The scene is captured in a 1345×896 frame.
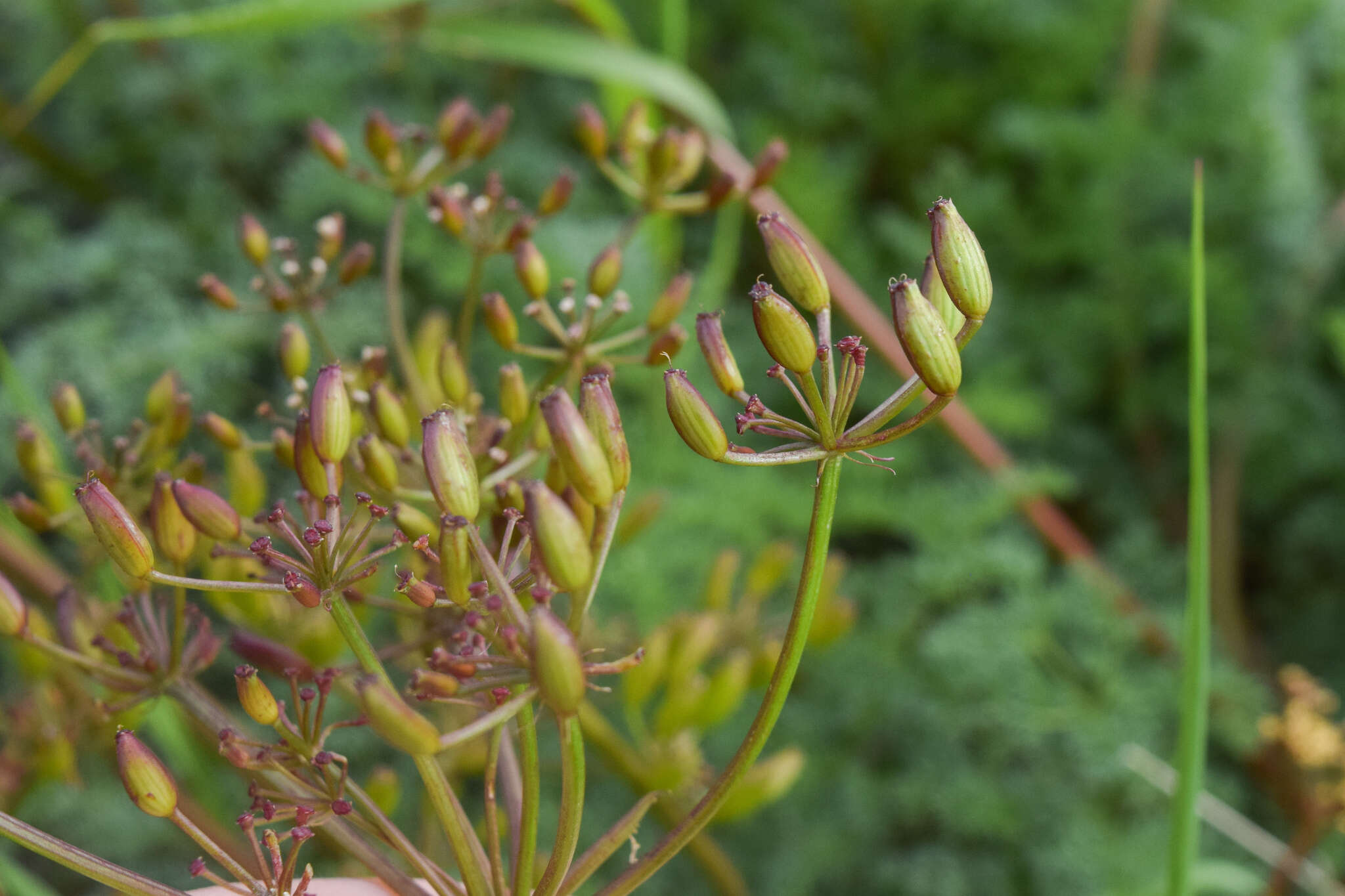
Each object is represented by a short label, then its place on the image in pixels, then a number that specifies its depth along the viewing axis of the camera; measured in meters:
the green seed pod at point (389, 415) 0.26
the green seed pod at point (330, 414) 0.24
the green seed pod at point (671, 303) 0.28
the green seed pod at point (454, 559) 0.23
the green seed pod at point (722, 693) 0.31
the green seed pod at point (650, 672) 0.31
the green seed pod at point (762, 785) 0.31
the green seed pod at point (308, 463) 0.25
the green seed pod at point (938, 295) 0.24
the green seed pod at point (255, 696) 0.24
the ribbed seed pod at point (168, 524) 0.25
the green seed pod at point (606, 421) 0.23
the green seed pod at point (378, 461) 0.25
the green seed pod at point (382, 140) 0.29
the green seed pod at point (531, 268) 0.28
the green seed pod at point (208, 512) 0.25
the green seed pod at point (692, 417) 0.23
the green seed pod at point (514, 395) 0.26
